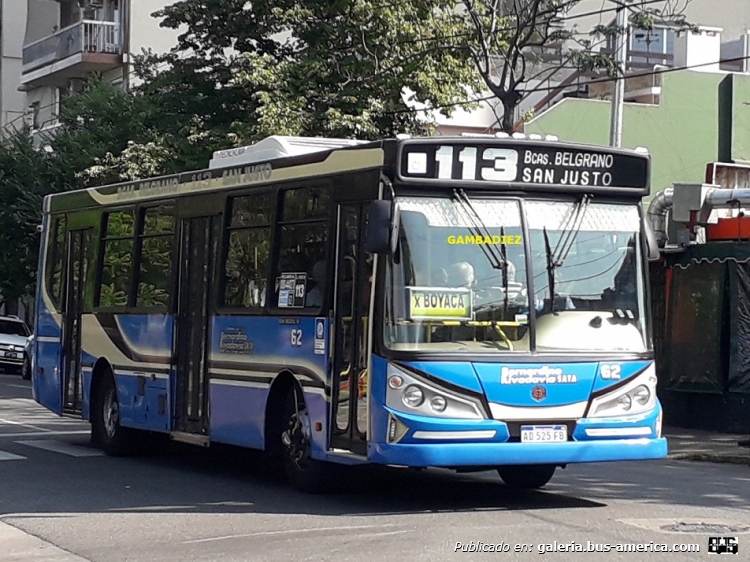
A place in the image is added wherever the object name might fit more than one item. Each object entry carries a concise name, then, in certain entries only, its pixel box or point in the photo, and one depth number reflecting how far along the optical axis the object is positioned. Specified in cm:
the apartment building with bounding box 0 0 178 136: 4394
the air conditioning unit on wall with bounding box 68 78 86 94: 4622
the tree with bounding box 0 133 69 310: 3784
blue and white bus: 1020
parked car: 3628
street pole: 2355
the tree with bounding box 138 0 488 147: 2616
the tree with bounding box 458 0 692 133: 2095
